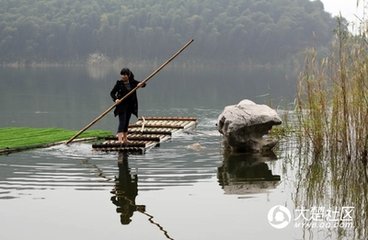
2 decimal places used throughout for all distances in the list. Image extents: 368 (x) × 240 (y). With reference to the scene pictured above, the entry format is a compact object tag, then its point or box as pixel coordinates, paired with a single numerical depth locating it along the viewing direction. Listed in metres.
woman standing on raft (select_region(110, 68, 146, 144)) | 12.19
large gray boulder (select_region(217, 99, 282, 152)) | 11.90
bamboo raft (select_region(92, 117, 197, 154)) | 11.84
